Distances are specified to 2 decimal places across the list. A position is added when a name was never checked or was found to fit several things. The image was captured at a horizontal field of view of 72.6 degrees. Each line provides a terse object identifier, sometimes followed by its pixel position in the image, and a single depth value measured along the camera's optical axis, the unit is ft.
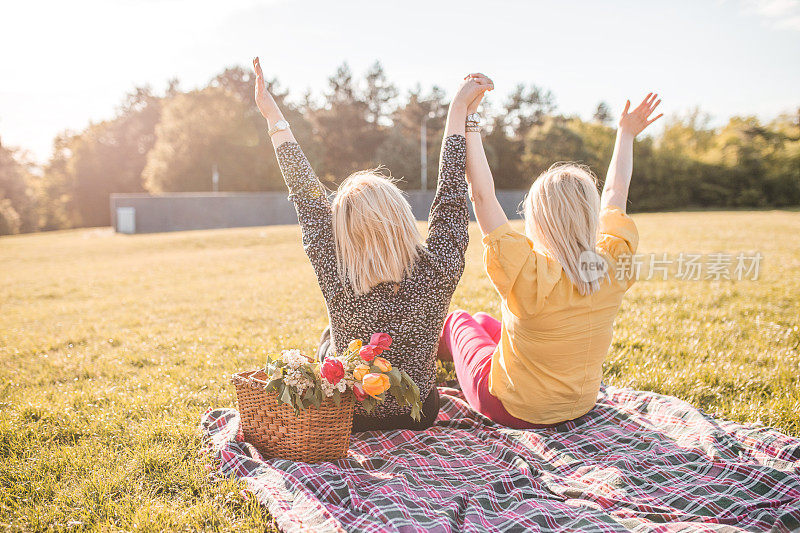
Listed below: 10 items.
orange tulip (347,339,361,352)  7.89
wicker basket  7.92
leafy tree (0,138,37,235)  135.74
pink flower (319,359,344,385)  7.55
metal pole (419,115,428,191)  129.80
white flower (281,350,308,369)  7.70
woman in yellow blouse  8.00
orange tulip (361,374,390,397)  7.39
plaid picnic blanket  6.85
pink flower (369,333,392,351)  7.73
